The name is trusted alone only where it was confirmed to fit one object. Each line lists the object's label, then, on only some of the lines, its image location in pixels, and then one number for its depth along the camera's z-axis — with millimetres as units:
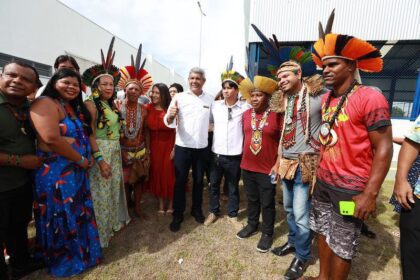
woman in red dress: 3531
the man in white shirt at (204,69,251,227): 3186
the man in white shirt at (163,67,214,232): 3174
